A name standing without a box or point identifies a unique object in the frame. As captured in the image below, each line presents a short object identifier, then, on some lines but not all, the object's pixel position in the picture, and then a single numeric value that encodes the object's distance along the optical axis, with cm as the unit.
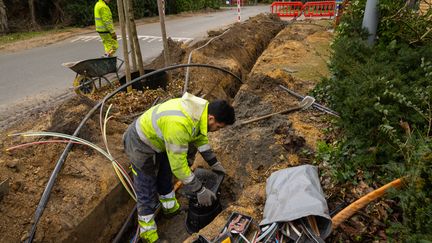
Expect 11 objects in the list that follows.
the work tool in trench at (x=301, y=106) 464
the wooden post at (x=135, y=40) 565
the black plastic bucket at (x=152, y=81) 636
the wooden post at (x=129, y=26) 547
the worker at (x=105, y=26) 772
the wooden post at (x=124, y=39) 545
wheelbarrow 604
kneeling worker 286
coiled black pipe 316
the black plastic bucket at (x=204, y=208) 350
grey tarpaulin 254
